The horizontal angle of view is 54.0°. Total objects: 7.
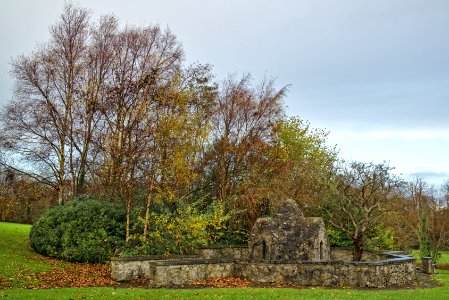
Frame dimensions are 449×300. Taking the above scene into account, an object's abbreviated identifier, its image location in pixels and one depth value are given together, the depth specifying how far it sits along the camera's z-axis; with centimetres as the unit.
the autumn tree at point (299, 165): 2923
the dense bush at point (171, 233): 2153
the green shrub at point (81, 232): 2239
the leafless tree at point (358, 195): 2172
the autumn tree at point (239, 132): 3275
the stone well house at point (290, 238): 2055
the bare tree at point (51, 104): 2753
